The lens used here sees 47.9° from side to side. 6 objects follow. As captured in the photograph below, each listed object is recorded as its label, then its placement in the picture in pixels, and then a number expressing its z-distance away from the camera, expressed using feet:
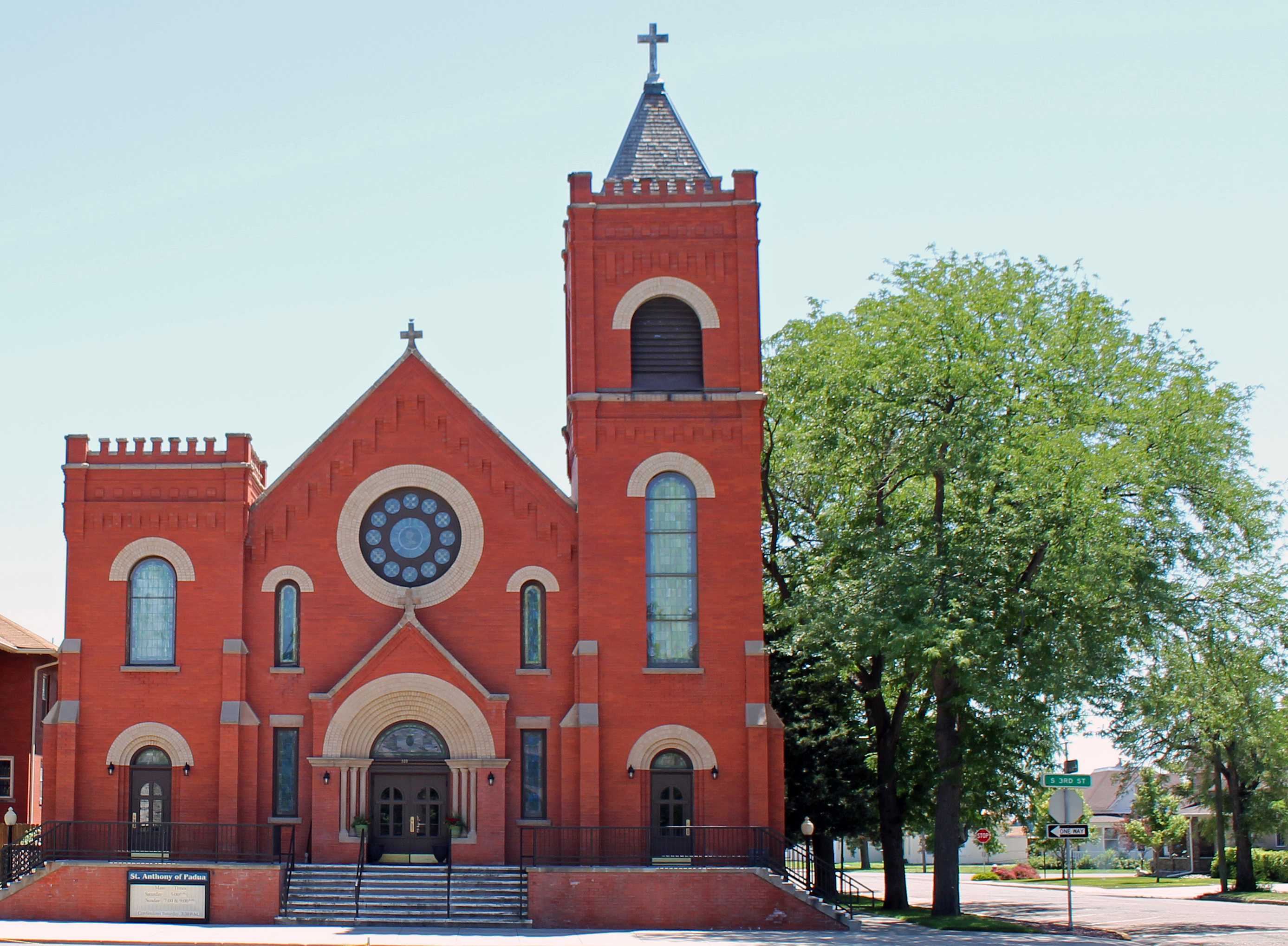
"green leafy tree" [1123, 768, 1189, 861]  176.96
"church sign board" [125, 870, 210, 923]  82.07
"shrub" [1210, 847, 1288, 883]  172.86
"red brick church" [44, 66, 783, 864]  90.33
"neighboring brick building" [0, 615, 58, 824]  126.21
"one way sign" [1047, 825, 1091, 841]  76.48
